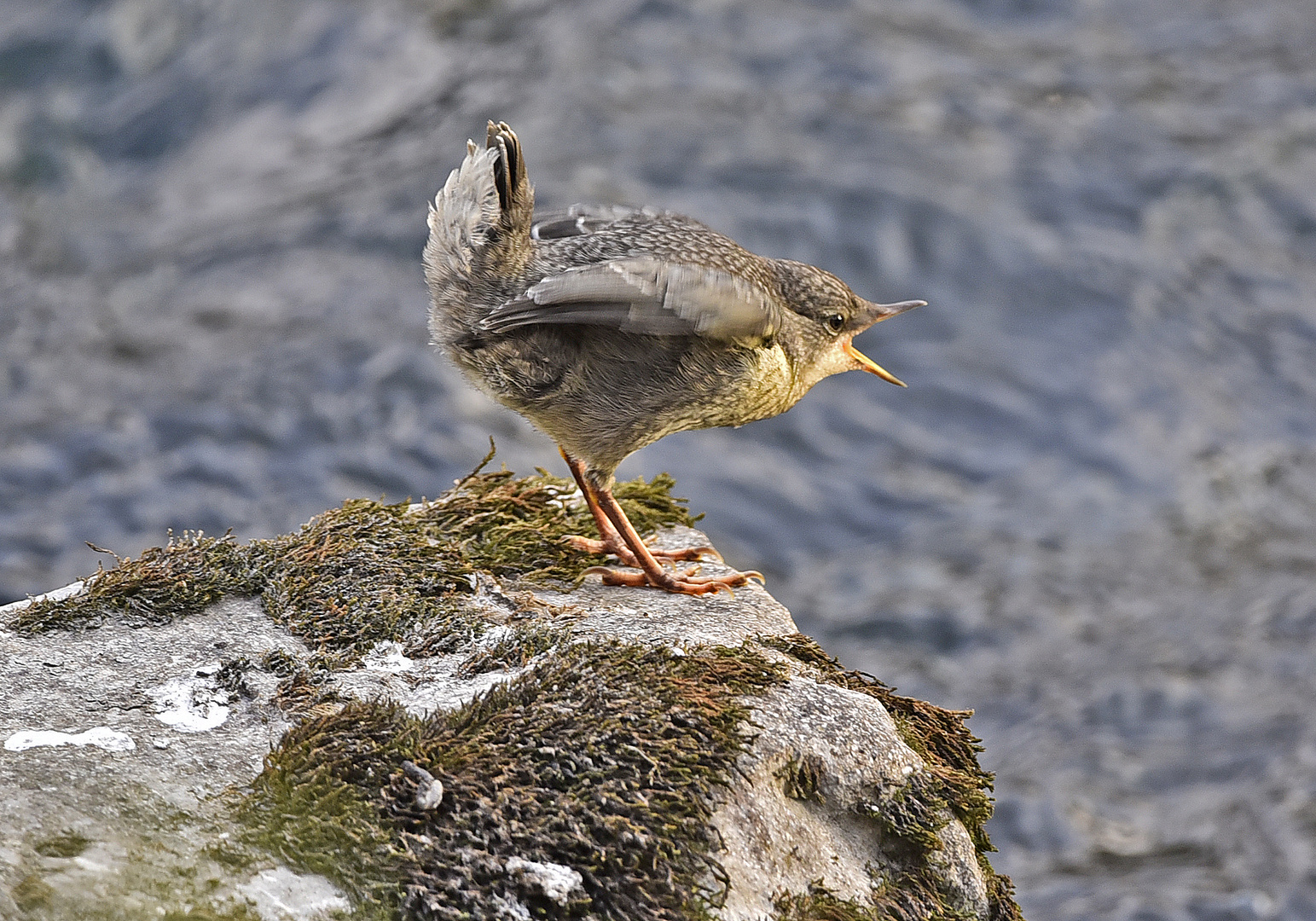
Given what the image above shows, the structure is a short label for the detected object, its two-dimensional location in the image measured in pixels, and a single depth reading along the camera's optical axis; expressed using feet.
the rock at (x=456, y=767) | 18.85
